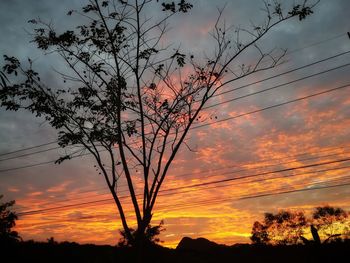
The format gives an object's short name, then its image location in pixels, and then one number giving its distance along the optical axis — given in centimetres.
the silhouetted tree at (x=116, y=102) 1481
